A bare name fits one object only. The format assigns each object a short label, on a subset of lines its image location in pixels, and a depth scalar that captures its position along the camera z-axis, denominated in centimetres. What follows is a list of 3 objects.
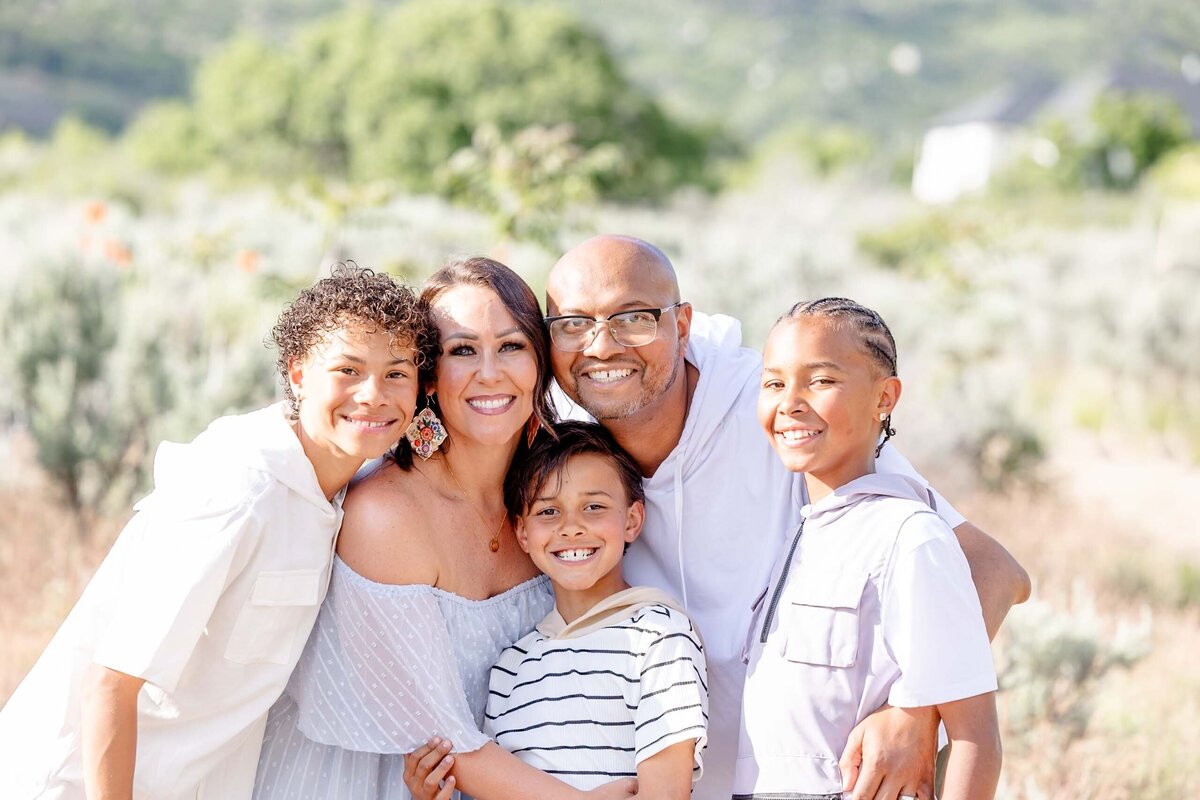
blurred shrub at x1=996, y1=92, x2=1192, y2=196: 4078
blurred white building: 6438
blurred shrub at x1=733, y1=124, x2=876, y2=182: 4412
